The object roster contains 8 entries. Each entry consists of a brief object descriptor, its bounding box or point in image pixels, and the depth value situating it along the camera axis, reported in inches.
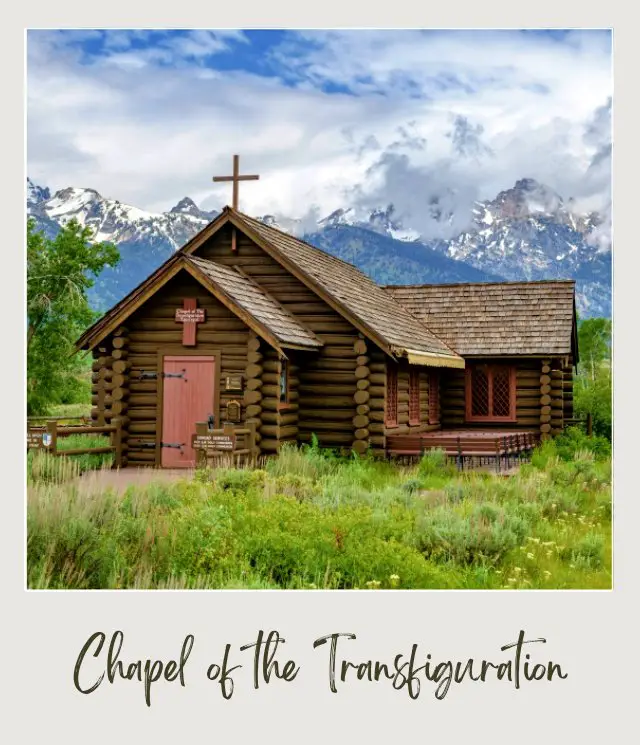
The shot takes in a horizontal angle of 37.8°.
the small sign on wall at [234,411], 792.3
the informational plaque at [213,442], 717.9
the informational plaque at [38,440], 743.1
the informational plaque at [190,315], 813.9
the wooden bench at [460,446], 844.6
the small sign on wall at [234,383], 798.5
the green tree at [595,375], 1262.3
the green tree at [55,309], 1354.6
